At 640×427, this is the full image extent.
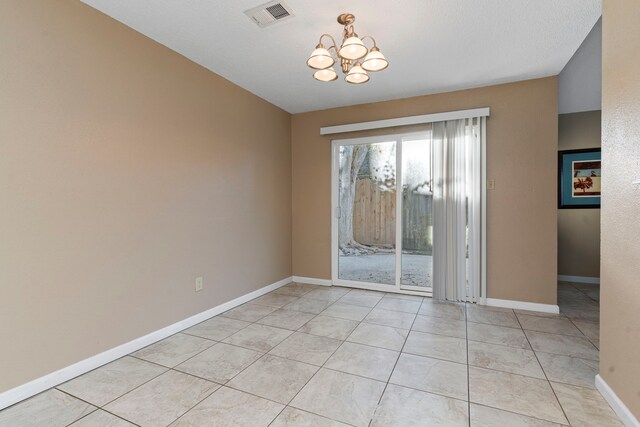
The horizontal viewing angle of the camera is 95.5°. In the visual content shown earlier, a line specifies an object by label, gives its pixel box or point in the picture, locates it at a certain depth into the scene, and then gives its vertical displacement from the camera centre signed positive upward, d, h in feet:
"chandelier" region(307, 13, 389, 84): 6.02 +3.31
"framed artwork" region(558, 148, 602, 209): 13.93 +1.32
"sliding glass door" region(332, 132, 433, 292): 12.31 -0.22
